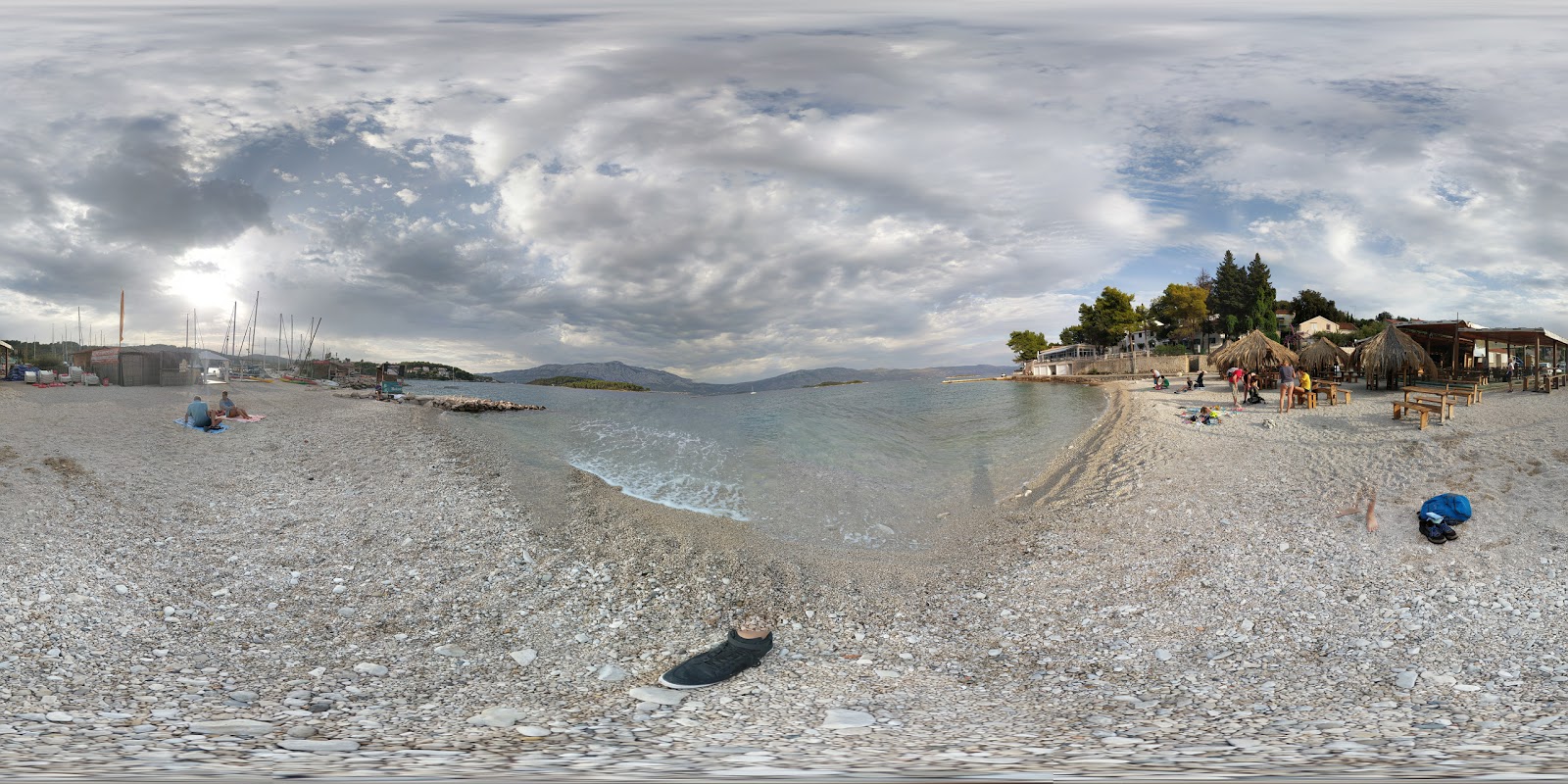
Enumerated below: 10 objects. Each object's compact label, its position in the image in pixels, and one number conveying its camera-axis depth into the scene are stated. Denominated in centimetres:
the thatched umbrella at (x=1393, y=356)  2095
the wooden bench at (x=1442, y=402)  1435
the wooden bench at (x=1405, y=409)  1480
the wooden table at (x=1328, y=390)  1964
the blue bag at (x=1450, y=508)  859
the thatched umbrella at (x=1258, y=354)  2559
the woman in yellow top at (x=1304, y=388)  1917
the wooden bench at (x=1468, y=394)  1698
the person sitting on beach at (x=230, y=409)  1672
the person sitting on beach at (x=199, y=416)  1546
